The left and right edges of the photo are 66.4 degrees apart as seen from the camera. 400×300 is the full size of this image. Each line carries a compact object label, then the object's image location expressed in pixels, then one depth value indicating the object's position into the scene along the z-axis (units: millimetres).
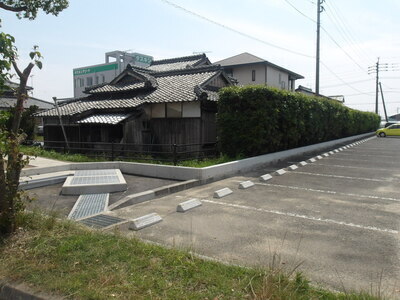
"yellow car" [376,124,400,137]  33312
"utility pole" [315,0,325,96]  21500
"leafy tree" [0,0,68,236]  3838
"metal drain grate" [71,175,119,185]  7516
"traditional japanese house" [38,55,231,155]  12758
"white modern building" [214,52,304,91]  29142
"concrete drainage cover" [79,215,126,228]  4801
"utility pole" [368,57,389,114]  48375
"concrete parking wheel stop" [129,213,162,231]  4678
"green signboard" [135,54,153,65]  54572
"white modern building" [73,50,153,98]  53250
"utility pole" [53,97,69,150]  13827
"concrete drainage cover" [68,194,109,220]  5465
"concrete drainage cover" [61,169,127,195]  7043
